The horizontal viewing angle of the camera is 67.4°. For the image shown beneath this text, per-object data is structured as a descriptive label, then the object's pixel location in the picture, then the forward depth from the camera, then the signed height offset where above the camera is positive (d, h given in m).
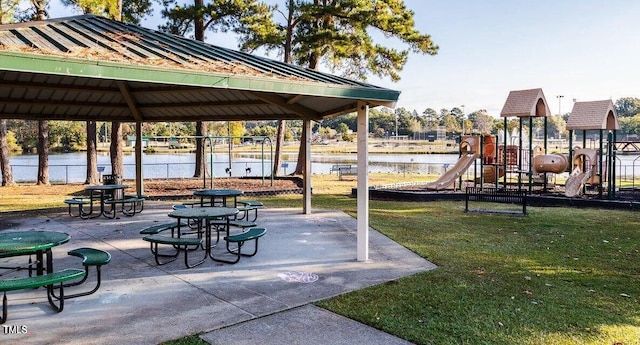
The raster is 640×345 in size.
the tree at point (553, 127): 108.00 +8.73
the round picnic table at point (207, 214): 6.07 -0.65
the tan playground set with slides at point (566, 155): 13.78 +0.29
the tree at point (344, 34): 18.45 +5.13
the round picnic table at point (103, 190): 9.56 -0.54
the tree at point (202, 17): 17.84 +5.65
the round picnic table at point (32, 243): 4.43 -0.75
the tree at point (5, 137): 15.66 +0.99
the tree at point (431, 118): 110.97 +11.61
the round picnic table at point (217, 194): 8.73 -0.54
